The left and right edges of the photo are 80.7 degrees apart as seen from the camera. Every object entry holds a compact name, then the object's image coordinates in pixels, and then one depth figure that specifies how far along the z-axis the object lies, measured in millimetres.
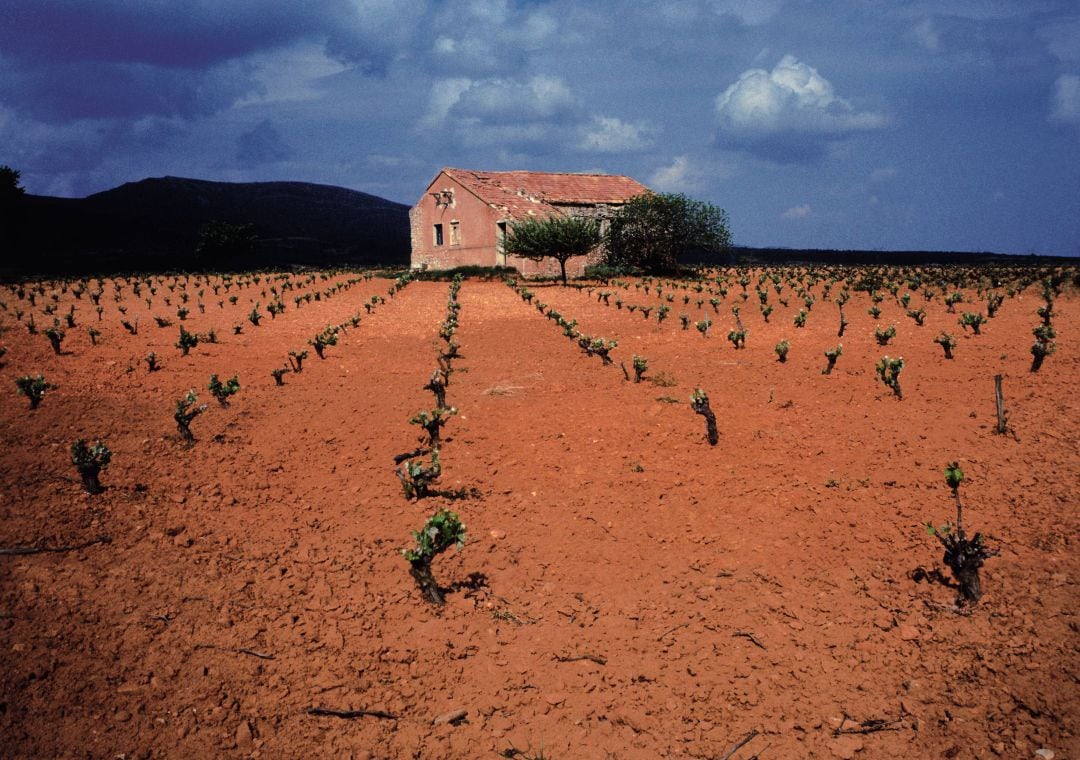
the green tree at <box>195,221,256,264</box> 65500
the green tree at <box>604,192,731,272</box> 45625
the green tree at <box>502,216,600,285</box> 37719
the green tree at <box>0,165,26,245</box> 59344
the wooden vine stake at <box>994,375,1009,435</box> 9234
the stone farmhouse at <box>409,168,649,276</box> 44344
